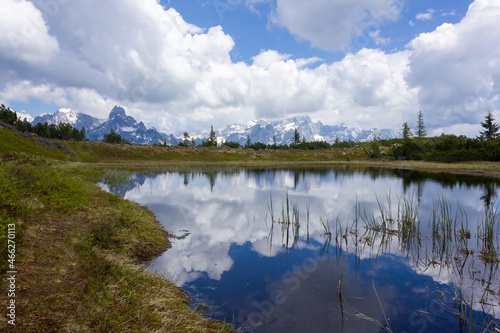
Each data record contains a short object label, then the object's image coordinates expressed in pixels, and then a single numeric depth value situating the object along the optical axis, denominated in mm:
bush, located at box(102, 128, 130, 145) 186375
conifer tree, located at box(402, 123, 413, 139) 190875
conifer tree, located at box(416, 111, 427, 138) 195500
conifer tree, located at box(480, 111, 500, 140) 119438
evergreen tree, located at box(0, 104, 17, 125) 142250
